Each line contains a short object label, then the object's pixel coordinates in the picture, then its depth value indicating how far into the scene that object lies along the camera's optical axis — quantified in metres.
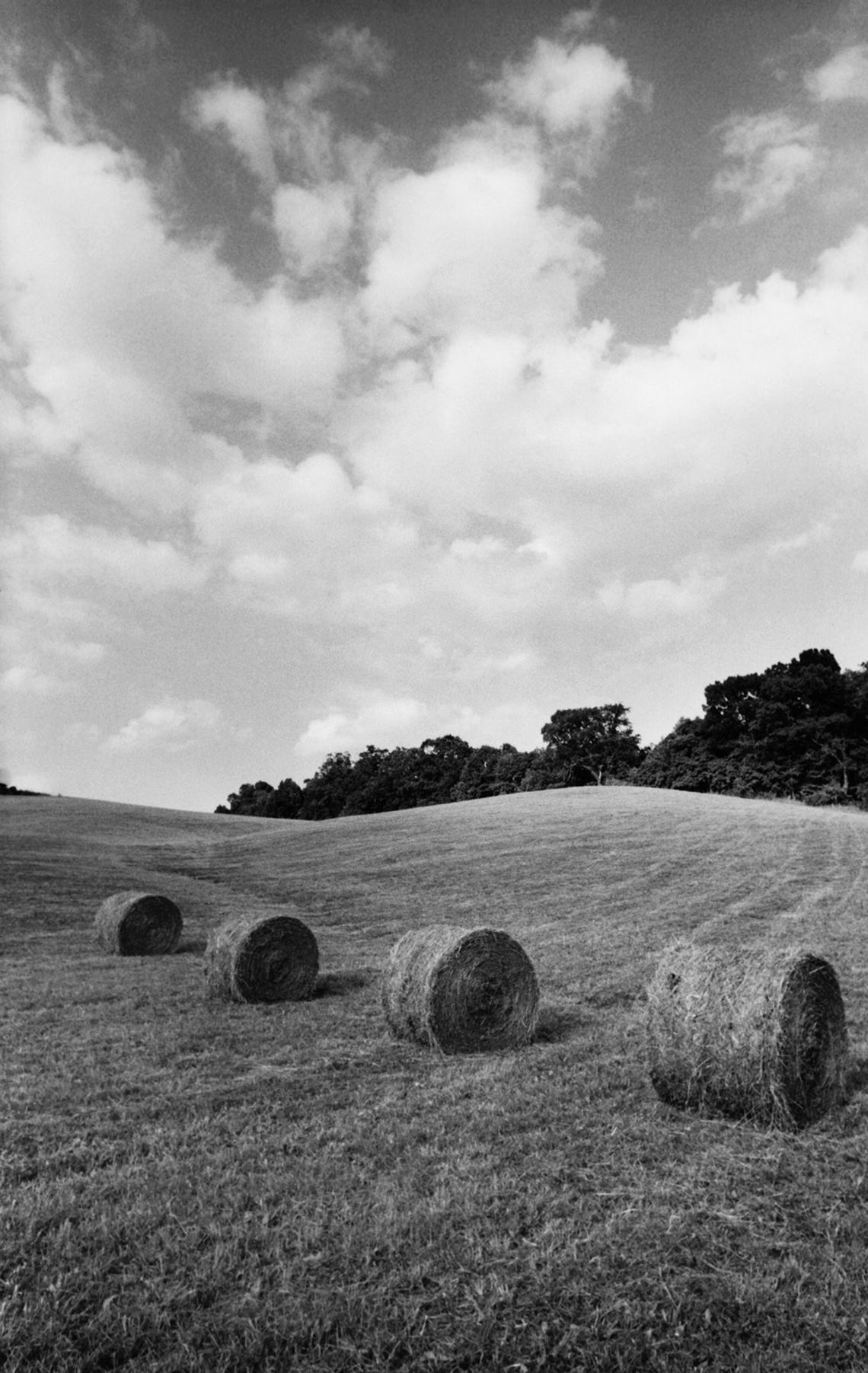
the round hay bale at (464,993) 10.58
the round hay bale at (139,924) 18.58
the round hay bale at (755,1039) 7.84
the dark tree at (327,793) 107.12
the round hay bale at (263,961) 13.65
